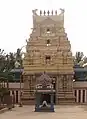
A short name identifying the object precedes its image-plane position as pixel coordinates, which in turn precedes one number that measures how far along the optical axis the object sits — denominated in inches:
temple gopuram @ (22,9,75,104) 1534.6
